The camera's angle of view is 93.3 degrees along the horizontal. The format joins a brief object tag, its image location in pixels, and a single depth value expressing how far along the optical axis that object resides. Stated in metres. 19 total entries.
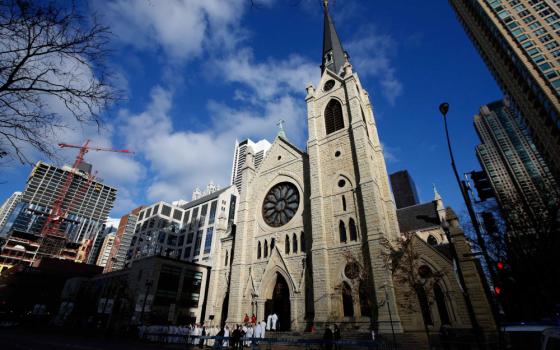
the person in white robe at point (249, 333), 17.82
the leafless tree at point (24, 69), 5.54
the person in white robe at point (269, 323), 20.49
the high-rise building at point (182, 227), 67.56
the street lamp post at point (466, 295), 8.29
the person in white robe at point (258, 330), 18.25
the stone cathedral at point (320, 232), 18.48
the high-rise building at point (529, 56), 41.84
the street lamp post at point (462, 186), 8.70
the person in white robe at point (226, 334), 18.10
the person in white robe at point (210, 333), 19.94
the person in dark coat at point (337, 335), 13.95
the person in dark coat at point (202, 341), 17.71
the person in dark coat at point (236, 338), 13.88
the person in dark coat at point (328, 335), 13.40
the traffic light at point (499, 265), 9.32
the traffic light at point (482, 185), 8.46
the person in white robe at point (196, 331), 20.75
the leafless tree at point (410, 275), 15.77
